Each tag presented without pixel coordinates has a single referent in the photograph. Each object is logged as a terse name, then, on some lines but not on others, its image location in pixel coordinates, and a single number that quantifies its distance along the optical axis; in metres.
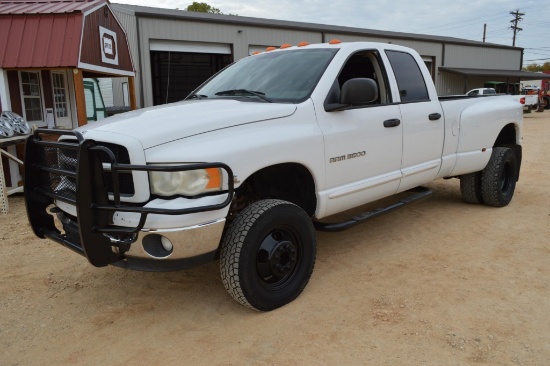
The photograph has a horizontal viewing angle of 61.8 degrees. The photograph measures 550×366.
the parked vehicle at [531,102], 30.88
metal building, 17.62
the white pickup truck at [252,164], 2.88
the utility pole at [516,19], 64.12
